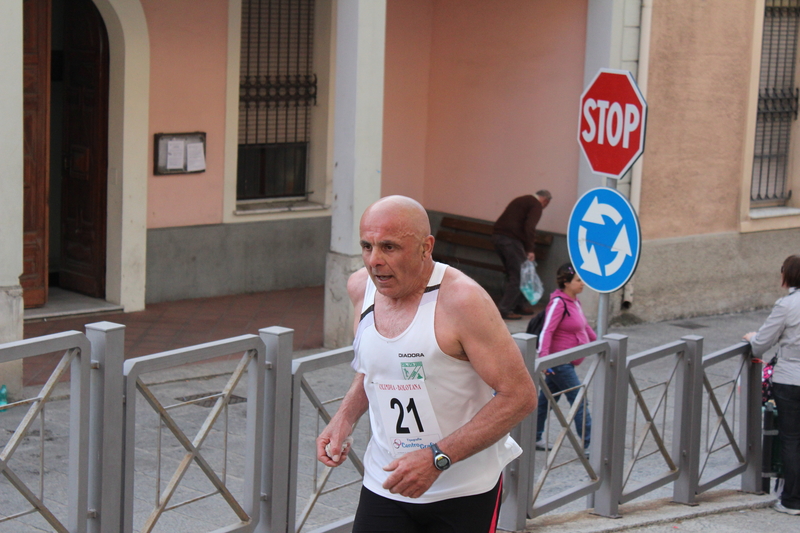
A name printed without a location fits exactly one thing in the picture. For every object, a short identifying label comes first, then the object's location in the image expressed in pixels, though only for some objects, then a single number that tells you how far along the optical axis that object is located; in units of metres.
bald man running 6.18
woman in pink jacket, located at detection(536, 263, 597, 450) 13.63
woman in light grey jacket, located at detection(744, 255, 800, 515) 12.34
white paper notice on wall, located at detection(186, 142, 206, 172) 21.25
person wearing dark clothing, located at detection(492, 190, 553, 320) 21.99
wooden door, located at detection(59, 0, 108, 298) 20.11
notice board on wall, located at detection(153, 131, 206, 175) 20.81
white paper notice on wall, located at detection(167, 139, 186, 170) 20.97
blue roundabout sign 12.17
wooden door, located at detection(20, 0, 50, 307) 18.86
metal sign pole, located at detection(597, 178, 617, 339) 12.53
